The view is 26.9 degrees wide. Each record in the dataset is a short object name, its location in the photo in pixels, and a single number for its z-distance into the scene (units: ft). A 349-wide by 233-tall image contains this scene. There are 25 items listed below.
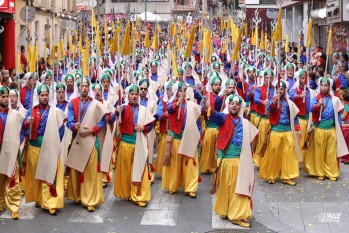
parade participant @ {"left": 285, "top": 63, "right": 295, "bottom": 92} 47.09
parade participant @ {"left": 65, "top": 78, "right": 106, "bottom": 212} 32.99
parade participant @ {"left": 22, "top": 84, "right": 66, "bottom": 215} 32.35
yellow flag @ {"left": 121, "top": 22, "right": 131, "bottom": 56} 37.55
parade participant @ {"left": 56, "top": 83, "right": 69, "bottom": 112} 34.88
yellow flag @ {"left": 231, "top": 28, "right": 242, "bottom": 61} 36.81
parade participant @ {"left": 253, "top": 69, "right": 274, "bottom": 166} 41.55
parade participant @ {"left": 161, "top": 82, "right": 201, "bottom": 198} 36.19
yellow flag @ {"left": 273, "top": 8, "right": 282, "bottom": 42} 38.95
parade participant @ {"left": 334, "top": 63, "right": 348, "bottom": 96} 59.57
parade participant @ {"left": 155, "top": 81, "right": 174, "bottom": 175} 38.85
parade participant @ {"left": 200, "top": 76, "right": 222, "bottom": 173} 40.45
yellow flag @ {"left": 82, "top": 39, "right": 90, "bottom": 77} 41.24
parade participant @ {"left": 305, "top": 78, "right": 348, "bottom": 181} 39.37
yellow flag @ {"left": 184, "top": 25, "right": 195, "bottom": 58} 37.11
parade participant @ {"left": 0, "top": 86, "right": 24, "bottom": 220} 31.40
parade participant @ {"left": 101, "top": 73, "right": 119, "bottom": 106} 42.16
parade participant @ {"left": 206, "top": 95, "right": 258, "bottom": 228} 30.53
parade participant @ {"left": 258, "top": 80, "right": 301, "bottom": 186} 38.58
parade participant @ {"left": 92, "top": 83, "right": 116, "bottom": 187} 36.83
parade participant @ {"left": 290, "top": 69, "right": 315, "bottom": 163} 41.75
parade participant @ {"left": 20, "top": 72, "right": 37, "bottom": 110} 44.01
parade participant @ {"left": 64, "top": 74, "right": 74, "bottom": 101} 39.13
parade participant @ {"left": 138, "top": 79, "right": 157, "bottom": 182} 37.78
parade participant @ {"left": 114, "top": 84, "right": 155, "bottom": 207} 33.91
